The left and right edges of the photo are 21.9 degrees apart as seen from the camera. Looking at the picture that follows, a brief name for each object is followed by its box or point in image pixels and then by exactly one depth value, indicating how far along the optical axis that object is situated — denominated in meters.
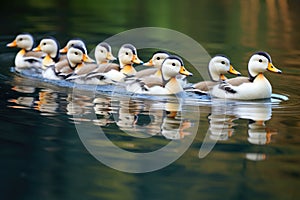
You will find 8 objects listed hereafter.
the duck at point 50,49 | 12.38
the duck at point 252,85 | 10.10
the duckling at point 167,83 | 10.33
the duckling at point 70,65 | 11.51
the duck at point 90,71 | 11.05
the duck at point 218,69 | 10.62
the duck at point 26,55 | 12.41
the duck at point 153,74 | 10.43
